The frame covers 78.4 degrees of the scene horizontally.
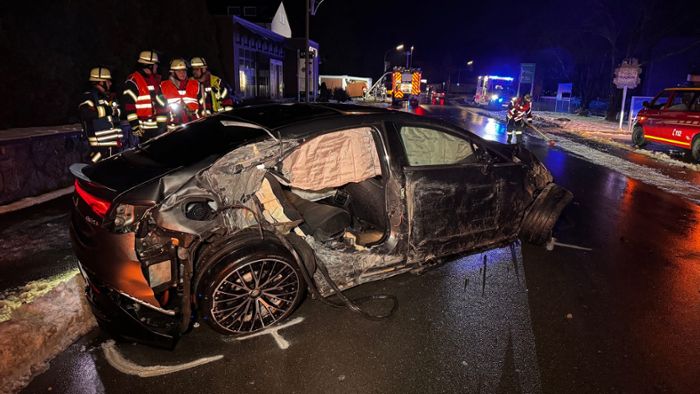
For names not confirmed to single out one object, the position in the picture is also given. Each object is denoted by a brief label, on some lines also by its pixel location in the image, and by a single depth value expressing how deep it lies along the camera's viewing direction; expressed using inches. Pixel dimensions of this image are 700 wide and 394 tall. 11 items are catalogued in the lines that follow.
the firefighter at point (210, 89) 300.2
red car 452.4
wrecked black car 111.6
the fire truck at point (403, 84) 1376.7
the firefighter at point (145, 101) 261.4
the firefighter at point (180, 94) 277.4
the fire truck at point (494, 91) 1550.2
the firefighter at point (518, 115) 518.9
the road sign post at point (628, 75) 730.2
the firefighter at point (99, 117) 234.5
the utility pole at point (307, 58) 756.0
